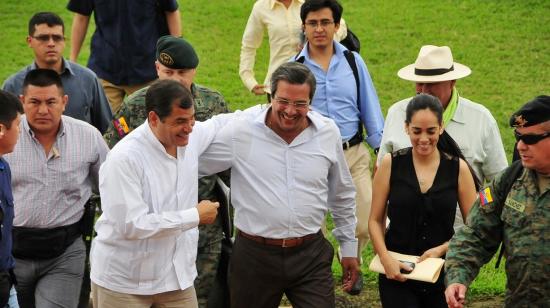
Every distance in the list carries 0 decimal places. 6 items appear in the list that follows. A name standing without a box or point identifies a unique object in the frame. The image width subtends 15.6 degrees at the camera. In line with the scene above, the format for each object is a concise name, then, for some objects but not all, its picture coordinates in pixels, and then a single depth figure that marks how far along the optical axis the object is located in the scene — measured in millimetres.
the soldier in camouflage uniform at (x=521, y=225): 10768
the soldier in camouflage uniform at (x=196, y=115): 13846
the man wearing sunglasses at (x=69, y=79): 14945
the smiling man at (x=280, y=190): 12307
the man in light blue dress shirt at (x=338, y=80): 15191
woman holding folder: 12589
